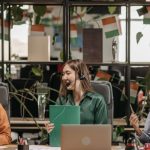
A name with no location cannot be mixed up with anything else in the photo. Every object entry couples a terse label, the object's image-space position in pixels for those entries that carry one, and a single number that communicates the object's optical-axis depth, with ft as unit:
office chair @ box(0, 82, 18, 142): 14.36
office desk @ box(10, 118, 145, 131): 17.20
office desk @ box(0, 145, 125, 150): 12.12
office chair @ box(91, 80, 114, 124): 14.91
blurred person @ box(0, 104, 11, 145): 13.45
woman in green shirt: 14.51
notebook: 11.70
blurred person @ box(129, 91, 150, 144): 13.19
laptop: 10.45
